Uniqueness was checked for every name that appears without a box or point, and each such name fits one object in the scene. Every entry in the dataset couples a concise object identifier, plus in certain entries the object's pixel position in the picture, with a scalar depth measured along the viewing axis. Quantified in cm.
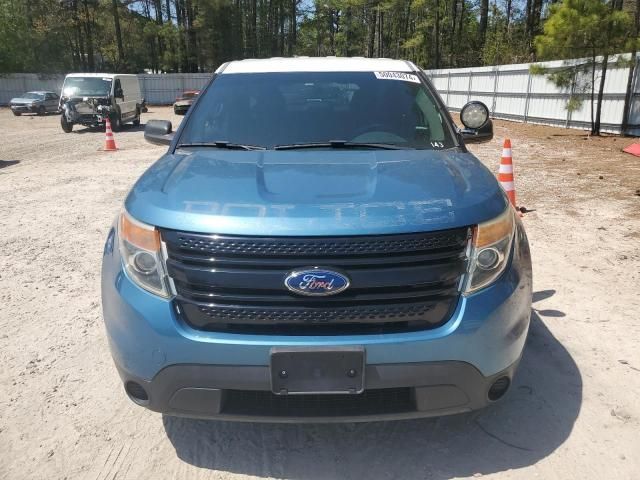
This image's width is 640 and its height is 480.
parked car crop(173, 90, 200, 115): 2881
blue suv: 210
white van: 1995
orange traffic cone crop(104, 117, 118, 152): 1484
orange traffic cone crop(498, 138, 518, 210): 615
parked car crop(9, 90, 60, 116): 3023
